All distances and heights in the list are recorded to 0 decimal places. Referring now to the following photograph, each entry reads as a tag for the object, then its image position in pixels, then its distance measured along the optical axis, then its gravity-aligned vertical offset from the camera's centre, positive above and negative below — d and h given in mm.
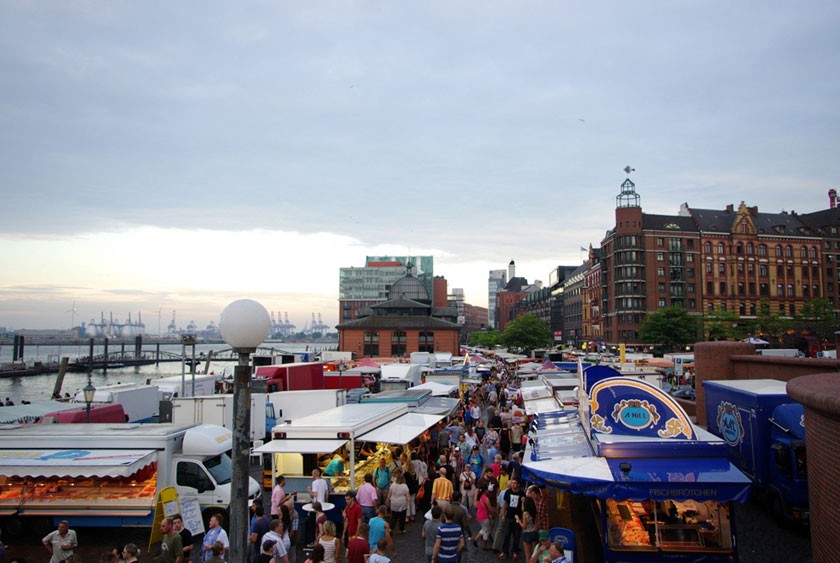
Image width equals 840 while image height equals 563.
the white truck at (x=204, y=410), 20625 -3089
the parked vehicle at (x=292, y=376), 29938 -2804
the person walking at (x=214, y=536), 9133 -3355
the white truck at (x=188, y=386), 34688 -3885
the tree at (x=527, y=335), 100812 -1988
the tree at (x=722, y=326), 75200 -311
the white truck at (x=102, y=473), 12242 -3332
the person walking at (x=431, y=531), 9668 -3441
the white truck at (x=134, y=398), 26125 -3522
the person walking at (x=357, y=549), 8828 -3434
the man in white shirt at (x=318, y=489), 12234 -3494
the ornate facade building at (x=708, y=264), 85438 +8862
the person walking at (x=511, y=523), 11406 -3946
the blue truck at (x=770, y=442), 11898 -2614
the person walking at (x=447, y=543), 9172 -3452
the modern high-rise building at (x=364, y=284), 168750 +11538
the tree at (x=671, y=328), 74875 -558
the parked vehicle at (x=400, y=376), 30953 -3026
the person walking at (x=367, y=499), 11992 -3627
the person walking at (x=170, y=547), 9422 -3625
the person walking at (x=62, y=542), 9703 -3672
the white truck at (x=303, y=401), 23938 -3263
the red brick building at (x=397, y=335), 79188 -1603
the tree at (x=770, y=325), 76312 -161
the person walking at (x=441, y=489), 11867 -3368
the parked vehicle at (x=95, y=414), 21297 -3485
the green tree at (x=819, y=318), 74188 +744
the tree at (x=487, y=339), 128875 -3811
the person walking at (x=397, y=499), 12789 -3860
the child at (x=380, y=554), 7863 -3150
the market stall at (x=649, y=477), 8422 -2253
